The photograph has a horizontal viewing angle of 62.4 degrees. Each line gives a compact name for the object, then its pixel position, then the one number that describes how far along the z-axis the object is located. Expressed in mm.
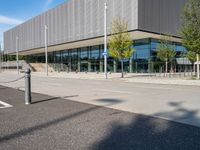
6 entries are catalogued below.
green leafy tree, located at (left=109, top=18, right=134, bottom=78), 18586
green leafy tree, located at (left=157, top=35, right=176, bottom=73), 24516
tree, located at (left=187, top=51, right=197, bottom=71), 20922
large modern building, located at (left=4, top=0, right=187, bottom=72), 24718
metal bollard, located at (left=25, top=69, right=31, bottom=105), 5918
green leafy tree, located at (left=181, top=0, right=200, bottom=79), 14816
